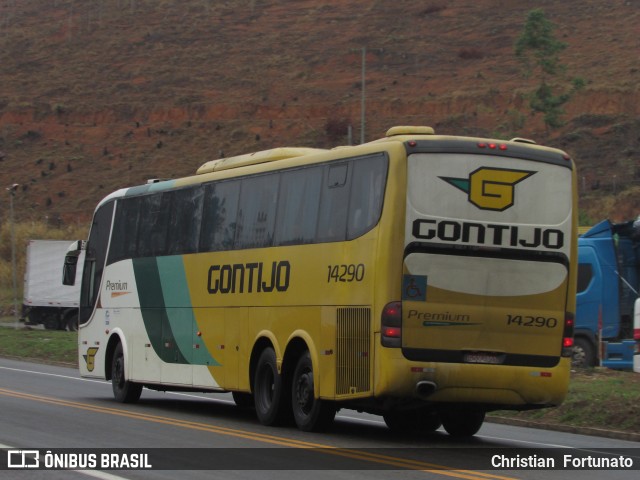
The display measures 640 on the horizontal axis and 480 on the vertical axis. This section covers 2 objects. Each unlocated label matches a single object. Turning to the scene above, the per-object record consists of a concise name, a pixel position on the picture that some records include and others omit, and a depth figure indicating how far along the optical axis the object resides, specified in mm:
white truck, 53000
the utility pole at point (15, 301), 53956
